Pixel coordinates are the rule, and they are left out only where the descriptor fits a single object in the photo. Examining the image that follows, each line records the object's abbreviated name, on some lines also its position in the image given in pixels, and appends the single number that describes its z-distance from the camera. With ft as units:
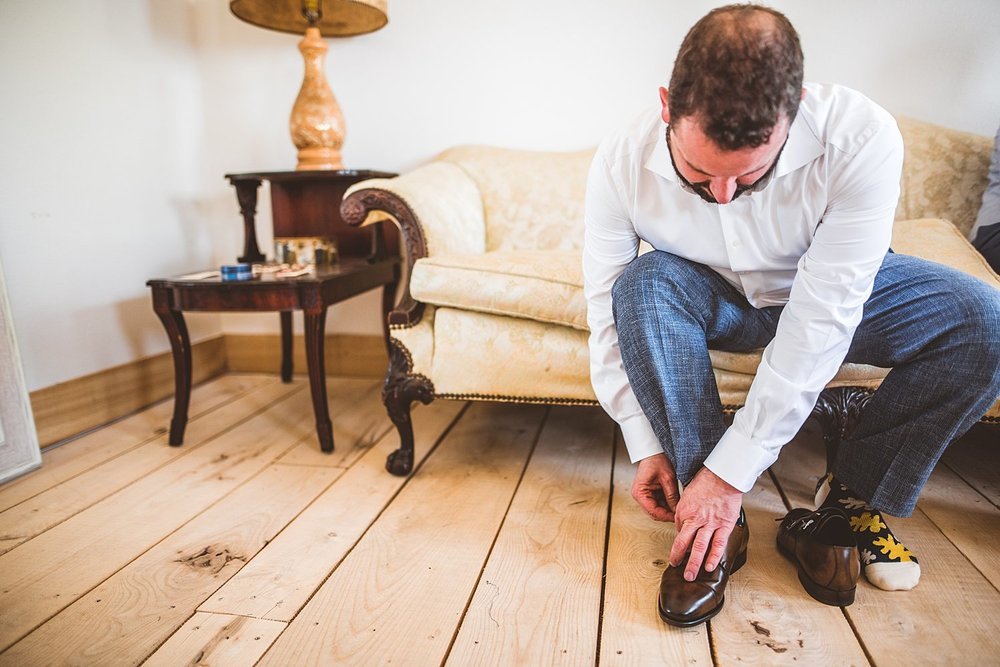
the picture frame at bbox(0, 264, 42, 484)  4.66
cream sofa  4.25
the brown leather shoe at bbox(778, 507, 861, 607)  3.19
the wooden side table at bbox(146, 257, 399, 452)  5.04
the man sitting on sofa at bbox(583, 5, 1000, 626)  2.89
